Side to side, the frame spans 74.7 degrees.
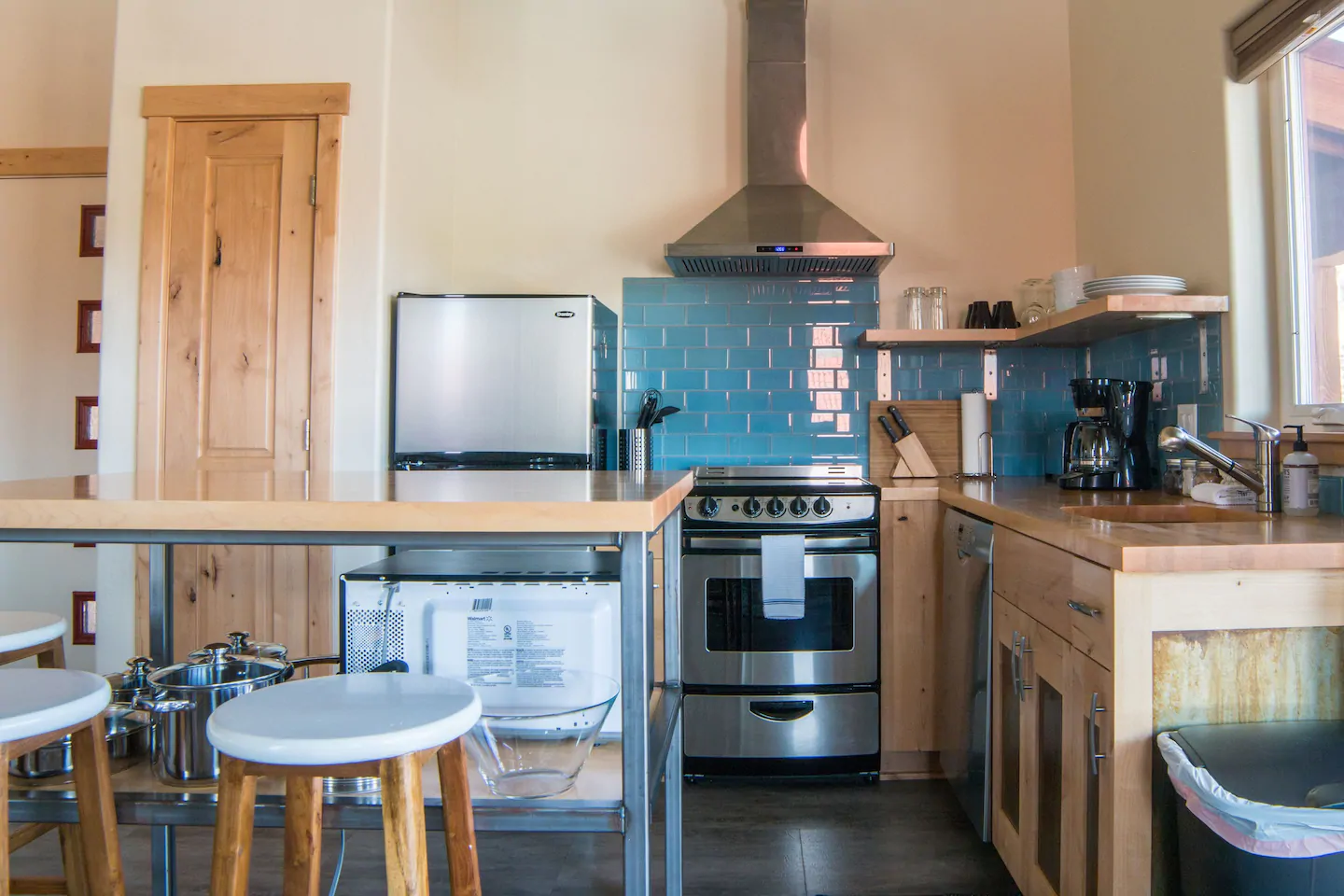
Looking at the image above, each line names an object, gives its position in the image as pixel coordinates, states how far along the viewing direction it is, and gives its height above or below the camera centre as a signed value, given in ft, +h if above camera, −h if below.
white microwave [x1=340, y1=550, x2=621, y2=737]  4.89 -0.80
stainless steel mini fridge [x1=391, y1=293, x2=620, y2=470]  9.41 +1.04
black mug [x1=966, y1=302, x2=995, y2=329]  10.71 +1.97
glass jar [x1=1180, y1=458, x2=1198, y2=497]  7.66 +0.03
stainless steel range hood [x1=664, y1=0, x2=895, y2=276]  9.95 +3.24
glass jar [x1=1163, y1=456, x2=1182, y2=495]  8.11 +0.00
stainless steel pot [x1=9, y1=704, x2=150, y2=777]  4.59 -1.44
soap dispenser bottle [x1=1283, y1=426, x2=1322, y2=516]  6.38 -0.04
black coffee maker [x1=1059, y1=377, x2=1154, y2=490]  8.44 +0.39
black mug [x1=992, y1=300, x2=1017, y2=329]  10.68 +1.97
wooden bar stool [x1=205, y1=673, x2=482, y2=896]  3.40 -1.08
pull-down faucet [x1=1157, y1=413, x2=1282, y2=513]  6.41 +0.16
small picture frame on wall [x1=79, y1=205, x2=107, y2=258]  11.89 +3.33
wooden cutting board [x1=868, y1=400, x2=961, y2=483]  11.01 +0.58
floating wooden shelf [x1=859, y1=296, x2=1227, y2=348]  7.61 +1.57
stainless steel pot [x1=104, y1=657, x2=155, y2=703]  5.19 -1.22
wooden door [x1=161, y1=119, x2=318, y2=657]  9.05 +1.41
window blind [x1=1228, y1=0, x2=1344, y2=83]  6.46 +3.45
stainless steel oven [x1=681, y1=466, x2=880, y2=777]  9.10 -1.70
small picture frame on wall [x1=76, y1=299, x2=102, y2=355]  11.88 +2.05
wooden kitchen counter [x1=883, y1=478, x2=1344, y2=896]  4.69 -0.98
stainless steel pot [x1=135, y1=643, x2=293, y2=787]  4.53 -1.29
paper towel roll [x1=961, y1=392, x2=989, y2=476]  10.73 +0.63
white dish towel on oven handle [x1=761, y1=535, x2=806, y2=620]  9.02 -1.02
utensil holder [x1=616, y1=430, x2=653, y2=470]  10.67 +0.35
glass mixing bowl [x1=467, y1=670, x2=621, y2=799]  4.21 -1.31
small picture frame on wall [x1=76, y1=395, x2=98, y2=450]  11.83 +0.76
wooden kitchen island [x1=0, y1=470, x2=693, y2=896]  3.86 -0.23
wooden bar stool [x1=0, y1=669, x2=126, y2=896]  3.79 -1.15
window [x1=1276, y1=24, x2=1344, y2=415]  6.77 +2.10
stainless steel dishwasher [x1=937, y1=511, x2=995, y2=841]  7.43 -1.65
